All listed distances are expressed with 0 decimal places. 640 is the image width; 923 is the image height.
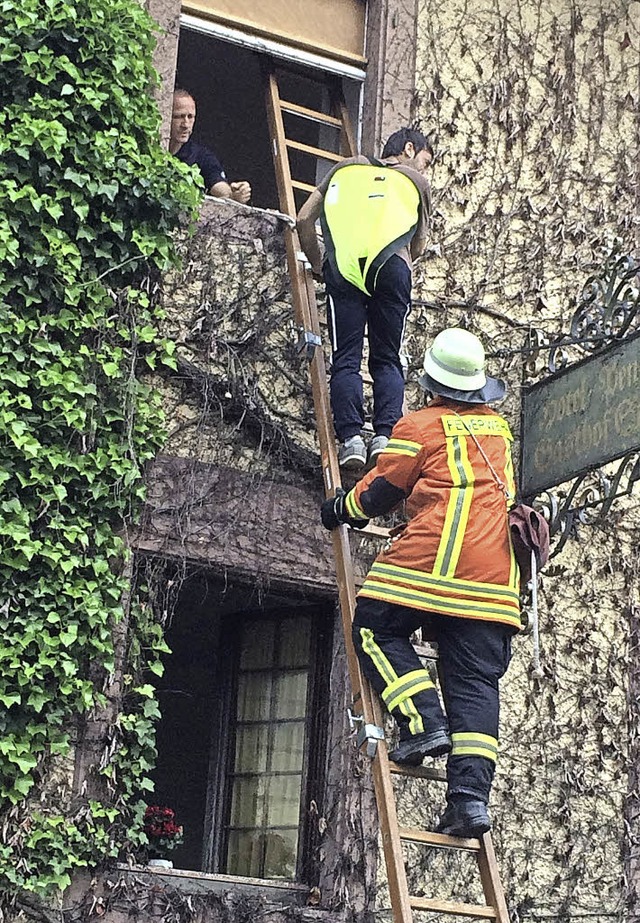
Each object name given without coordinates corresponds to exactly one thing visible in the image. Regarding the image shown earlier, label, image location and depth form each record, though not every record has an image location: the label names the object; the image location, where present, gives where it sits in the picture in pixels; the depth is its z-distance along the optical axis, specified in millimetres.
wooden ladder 6125
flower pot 7502
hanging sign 7293
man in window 8414
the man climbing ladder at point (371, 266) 7453
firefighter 6363
